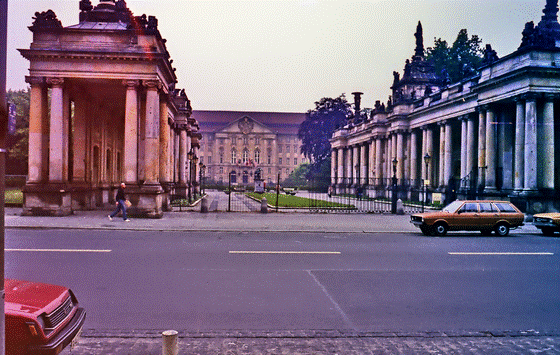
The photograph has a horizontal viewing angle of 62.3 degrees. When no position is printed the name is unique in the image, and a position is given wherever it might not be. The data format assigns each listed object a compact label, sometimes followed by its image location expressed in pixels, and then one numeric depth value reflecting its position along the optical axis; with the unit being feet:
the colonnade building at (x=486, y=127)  91.35
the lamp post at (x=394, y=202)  99.57
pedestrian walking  70.85
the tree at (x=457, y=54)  216.54
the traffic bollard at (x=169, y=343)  14.51
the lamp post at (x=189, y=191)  129.08
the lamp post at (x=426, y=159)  108.88
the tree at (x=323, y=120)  292.61
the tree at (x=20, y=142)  178.91
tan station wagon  61.31
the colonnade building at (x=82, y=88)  77.66
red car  13.98
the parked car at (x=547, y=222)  63.00
